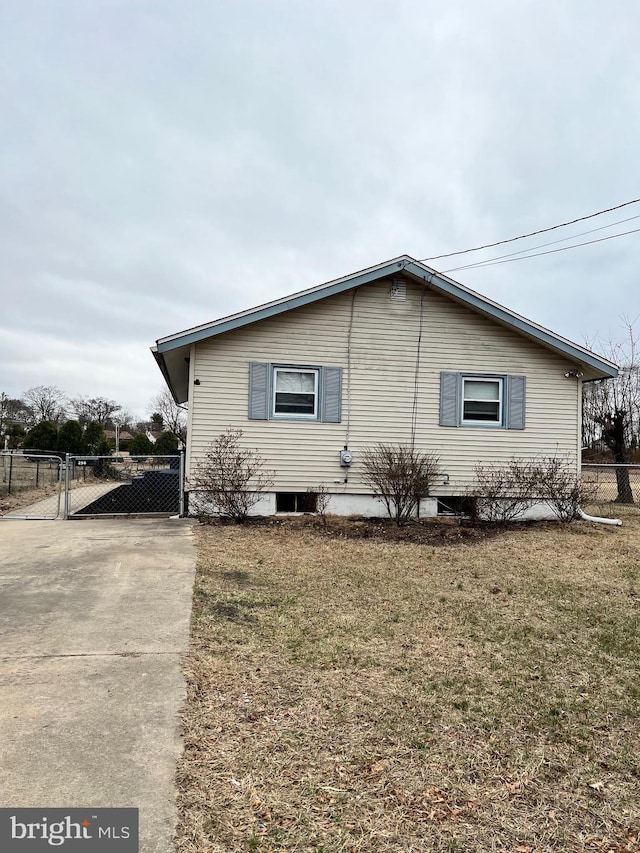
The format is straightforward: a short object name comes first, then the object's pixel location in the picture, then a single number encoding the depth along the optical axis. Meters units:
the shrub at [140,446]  37.66
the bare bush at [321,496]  10.70
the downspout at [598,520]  11.07
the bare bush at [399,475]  10.18
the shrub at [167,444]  42.09
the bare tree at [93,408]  71.81
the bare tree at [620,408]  18.55
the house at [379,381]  10.46
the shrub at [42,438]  28.59
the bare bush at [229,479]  10.13
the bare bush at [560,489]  11.07
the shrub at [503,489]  10.90
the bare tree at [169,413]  50.94
